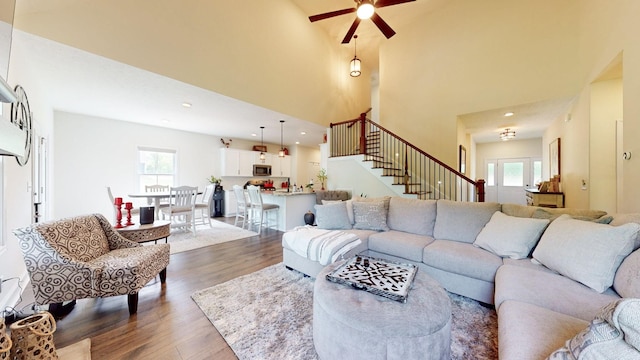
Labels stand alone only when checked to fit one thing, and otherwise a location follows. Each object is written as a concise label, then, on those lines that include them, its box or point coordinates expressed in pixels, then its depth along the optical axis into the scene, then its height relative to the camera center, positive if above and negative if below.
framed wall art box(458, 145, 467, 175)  5.28 +0.48
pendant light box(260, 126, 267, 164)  6.25 +1.34
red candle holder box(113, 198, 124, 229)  2.79 -0.44
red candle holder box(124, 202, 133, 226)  2.72 -0.41
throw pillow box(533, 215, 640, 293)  1.45 -0.50
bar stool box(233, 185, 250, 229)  5.14 -0.50
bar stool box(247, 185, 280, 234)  4.80 -0.53
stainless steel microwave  7.65 +0.32
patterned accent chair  1.69 -0.71
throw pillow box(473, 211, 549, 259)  2.03 -0.54
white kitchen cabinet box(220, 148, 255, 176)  6.95 +0.56
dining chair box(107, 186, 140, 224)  4.31 -0.63
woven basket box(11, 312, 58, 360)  1.15 -0.84
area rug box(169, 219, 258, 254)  3.88 -1.13
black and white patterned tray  1.42 -0.70
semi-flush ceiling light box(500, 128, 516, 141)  6.16 +1.27
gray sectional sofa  1.17 -0.68
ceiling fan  2.86 +2.25
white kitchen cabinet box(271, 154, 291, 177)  8.19 +0.50
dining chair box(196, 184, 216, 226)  5.07 -0.45
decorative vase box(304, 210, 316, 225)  4.62 -0.80
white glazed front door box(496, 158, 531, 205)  7.82 -0.01
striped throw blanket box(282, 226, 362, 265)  2.37 -0.72
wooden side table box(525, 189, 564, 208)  4.50 -0.42
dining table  4.22 -0.32
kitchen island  5.02 -0.60
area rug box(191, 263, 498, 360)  1.54 -1.16
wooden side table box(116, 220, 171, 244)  2.60 -0.63
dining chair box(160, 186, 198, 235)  4.45 -0.50
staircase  5.16 +0.40
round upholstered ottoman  1.16 -0.79
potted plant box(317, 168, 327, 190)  6.20 +0.08
